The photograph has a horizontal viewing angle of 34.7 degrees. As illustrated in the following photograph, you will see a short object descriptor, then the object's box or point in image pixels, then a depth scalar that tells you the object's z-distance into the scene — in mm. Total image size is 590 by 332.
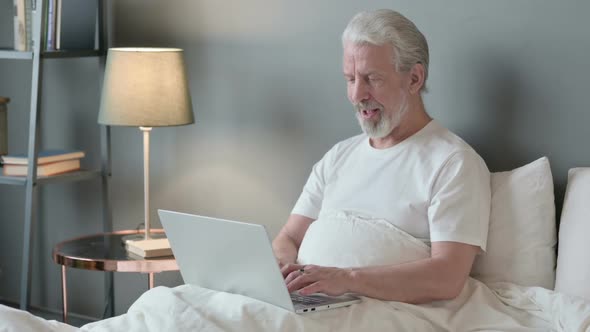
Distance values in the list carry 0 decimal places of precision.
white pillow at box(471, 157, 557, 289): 2207
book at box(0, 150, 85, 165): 3027
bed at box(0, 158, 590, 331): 1928
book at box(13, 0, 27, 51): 3029
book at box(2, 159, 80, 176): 3031
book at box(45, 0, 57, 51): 2977
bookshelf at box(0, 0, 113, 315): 2924
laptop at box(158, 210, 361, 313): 1938
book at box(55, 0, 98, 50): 3039
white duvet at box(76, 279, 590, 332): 1917
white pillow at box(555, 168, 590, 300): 2088
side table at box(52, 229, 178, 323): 2699
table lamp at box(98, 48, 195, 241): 2744
